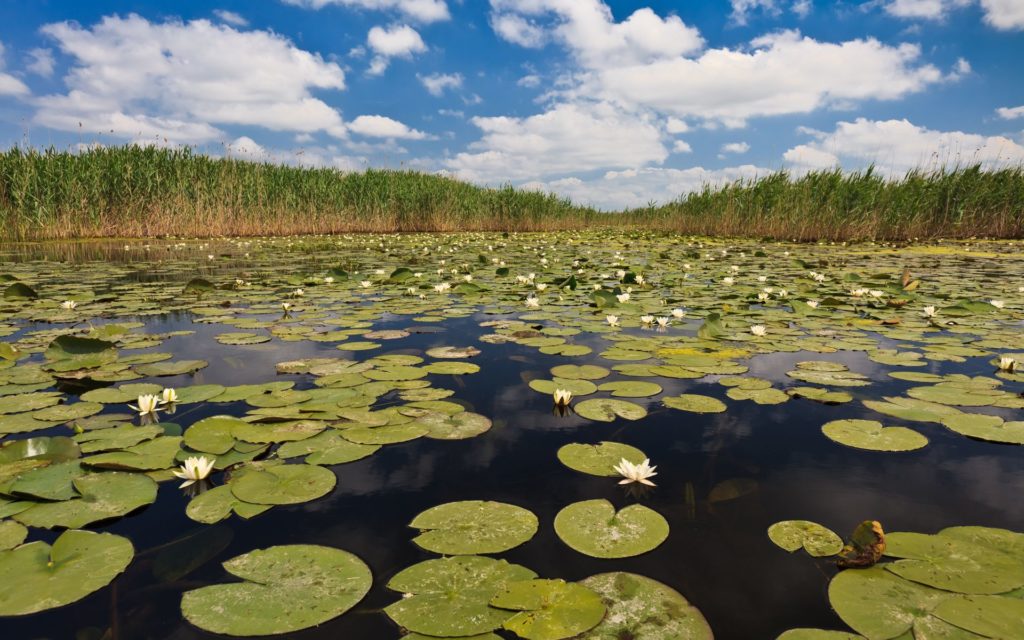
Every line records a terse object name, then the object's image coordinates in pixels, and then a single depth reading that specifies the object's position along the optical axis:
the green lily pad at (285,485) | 1.59
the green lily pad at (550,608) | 1.05
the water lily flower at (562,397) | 2.37
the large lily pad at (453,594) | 1.08
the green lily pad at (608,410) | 2.28
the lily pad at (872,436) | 1.95
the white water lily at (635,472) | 1.67
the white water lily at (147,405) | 2.26
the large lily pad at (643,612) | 1.06
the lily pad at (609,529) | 1.34
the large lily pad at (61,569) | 1.14
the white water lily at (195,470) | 1.68
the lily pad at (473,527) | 1.35
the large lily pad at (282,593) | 1.09
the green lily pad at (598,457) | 1.79
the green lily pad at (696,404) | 2.35
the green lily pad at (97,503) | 1.46
